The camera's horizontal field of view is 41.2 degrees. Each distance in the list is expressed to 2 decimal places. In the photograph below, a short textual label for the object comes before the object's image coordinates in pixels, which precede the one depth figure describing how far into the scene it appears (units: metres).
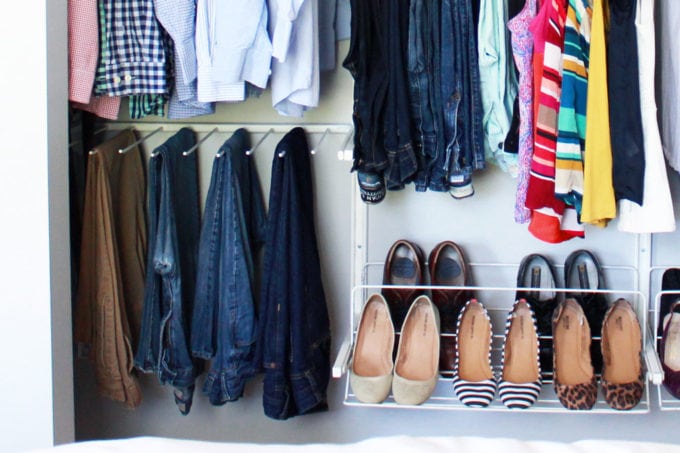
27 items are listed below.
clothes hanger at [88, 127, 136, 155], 2.66
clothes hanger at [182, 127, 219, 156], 2.49
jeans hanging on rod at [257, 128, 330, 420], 2.42
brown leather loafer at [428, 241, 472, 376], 2.46
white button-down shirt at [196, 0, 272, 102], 2.21
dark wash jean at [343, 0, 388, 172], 2.26
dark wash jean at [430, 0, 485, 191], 2.26
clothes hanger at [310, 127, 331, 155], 2.50
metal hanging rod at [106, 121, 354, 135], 2.59
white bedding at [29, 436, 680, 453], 1.26
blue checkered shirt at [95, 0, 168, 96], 2.34
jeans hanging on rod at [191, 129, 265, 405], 2.49
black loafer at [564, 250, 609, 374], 2.47
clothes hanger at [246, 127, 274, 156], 2.54
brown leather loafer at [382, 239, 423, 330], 2.53
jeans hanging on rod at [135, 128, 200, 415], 2.47
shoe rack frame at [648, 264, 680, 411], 2.41
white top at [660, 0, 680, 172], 2.13
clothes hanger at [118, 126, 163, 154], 2.49
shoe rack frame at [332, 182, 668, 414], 2.36
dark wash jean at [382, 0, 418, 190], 2.24
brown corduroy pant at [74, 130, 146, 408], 2.49
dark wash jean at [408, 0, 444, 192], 2.26
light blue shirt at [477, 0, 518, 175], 2.26
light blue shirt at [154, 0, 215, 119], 2.29
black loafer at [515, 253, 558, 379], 2.44
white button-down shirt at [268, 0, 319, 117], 2.19
